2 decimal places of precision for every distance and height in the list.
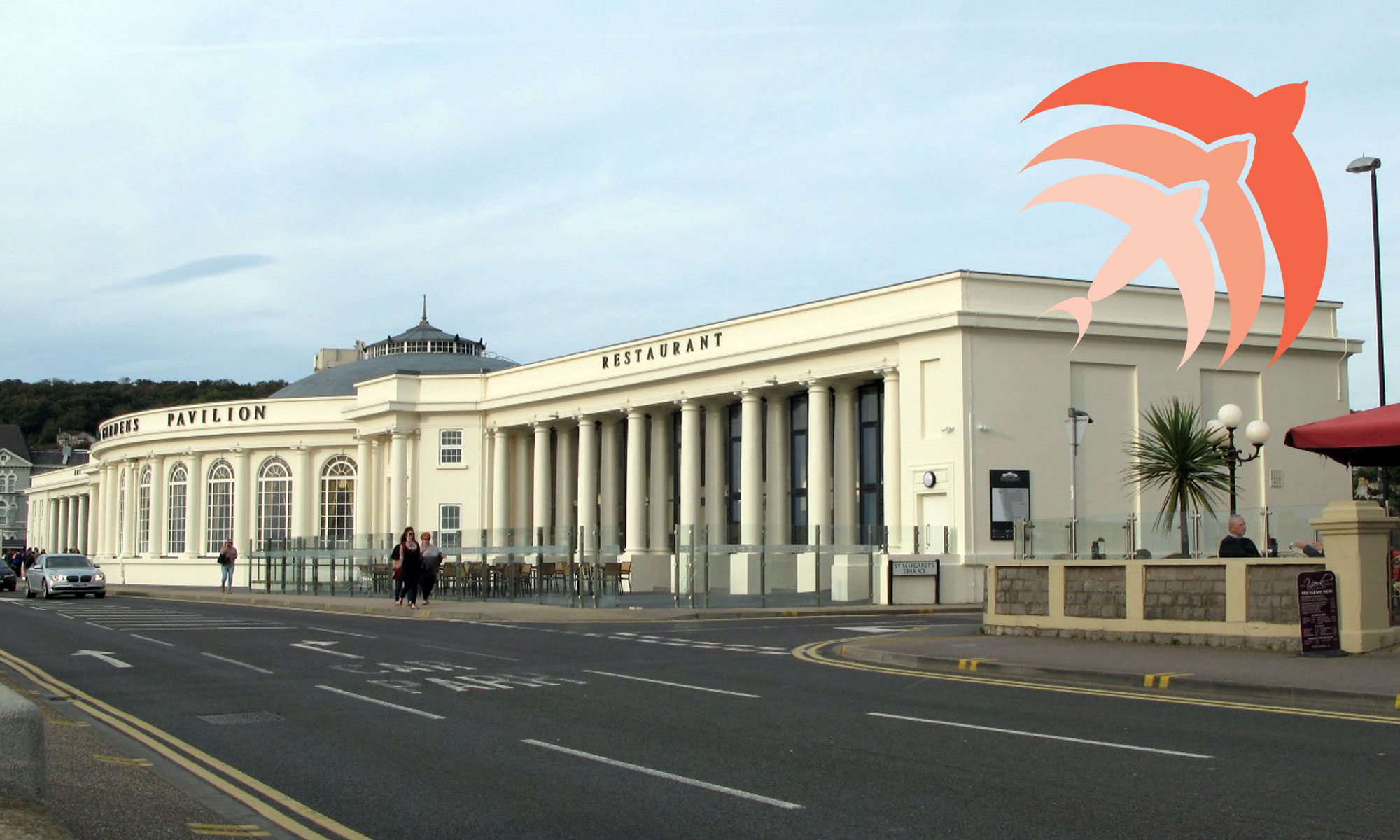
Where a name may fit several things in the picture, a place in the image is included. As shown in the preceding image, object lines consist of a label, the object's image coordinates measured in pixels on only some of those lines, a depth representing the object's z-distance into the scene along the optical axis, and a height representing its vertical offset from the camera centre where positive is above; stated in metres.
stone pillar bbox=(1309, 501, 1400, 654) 17.61 -0.99
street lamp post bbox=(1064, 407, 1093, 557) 29.97 +1.50
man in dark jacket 19.56 -0.73
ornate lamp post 23.64 +1.12
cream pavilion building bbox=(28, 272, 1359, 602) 38.03 +2.10
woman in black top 35.12 -1.74
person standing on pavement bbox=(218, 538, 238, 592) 49.44 -2.27
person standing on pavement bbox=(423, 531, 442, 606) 36.49 -1.78
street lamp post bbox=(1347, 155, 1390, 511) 28.67 +3.50
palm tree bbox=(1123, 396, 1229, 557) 26.72 +0.63
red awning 18.83 +0.82
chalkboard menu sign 17.50 -1.57
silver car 44.97 -2.59
